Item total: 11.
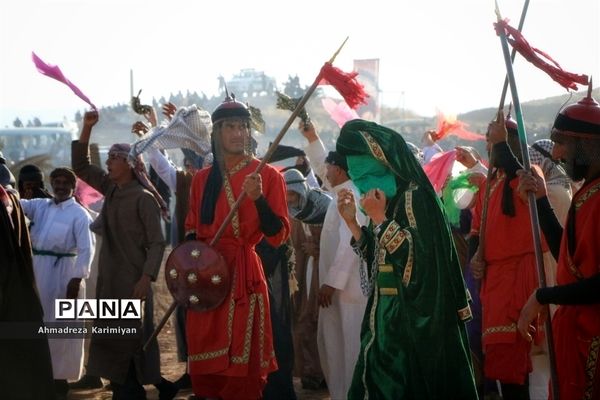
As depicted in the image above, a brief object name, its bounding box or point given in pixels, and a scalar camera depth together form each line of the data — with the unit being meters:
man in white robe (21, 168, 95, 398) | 9.90
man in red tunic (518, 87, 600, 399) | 5.46
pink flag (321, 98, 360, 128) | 9.39
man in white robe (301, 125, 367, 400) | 8.88
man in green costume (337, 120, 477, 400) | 5.73
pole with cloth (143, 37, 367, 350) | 7.27
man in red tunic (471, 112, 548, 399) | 7.96
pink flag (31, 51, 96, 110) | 8.73
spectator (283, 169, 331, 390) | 10.21
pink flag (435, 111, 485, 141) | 10.73
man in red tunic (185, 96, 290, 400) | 7.55
